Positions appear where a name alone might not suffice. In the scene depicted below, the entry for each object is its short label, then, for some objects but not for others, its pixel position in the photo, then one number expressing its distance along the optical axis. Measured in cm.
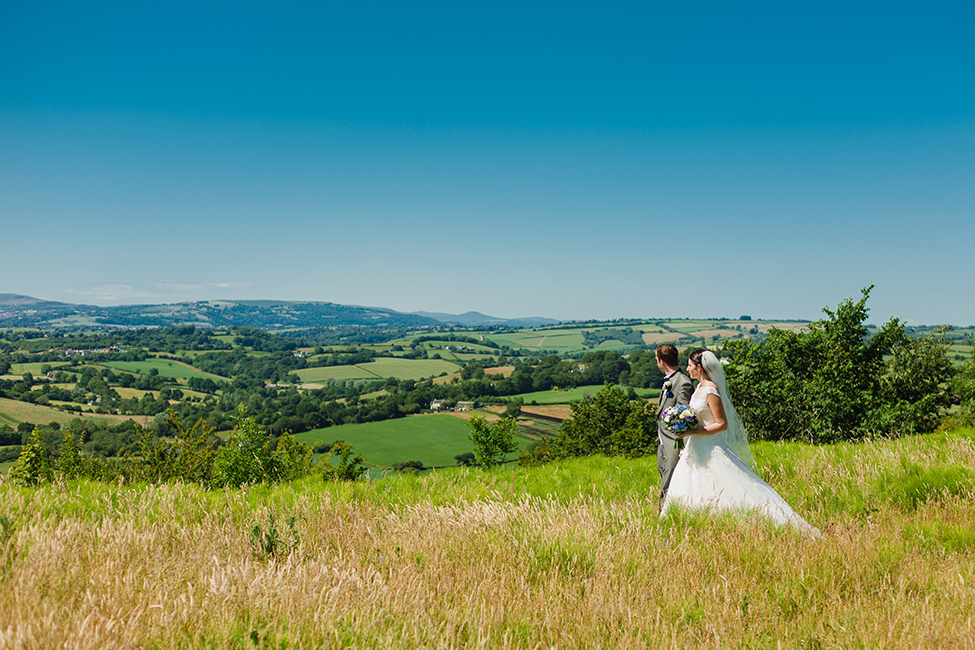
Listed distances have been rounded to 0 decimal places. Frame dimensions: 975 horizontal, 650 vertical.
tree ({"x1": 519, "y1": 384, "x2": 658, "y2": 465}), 3466
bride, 677
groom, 784
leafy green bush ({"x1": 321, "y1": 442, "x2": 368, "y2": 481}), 1619
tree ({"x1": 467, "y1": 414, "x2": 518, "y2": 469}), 2239
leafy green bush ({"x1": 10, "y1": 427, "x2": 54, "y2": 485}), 1174
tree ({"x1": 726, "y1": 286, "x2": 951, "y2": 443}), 2109
